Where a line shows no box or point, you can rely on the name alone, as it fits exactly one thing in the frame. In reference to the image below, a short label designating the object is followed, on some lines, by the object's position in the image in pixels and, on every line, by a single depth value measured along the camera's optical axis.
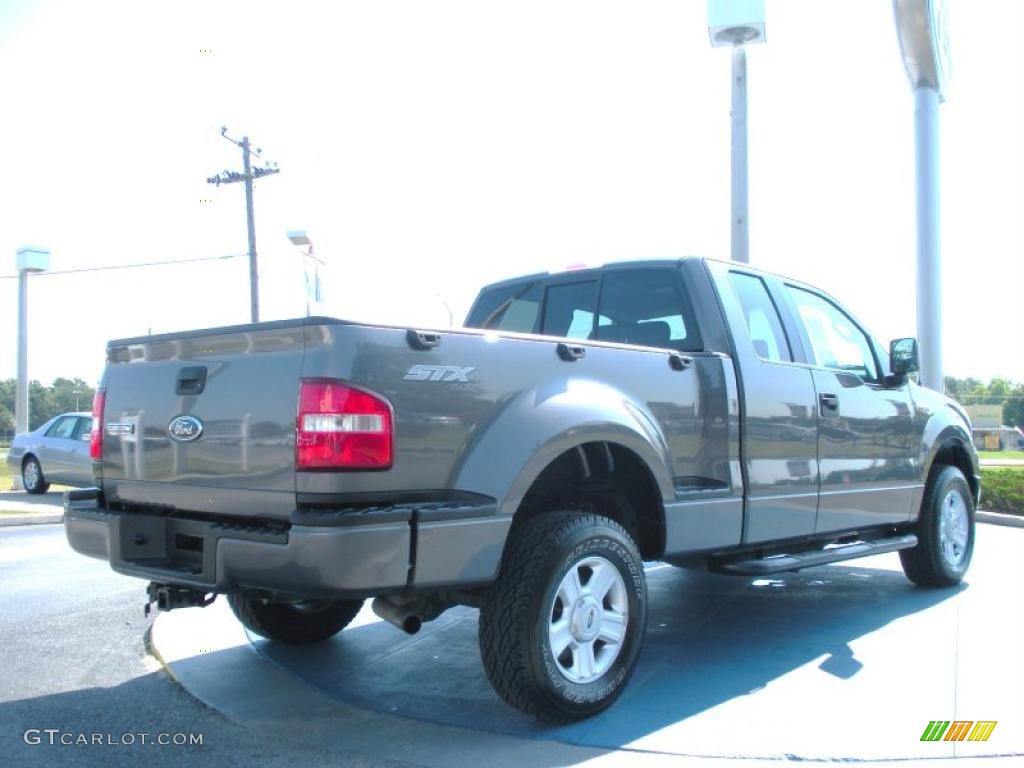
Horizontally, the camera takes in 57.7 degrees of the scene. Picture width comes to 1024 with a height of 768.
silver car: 15.22
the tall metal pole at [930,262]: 15.15
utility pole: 24.02
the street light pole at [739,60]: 11.87
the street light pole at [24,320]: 18.23
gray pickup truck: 3.31
